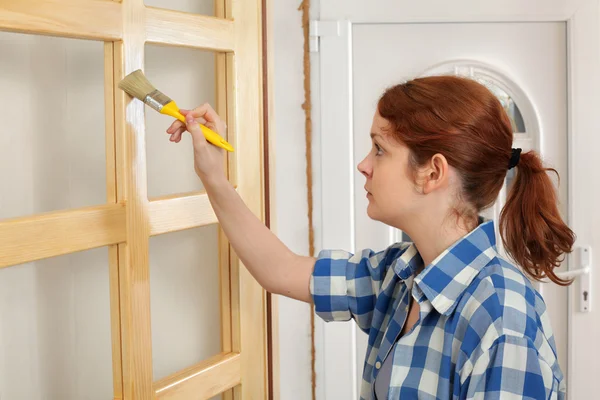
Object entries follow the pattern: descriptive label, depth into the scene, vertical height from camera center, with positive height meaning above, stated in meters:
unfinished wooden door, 0.99 -0.05
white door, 2.21 +0.29
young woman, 1.12 -0.16
